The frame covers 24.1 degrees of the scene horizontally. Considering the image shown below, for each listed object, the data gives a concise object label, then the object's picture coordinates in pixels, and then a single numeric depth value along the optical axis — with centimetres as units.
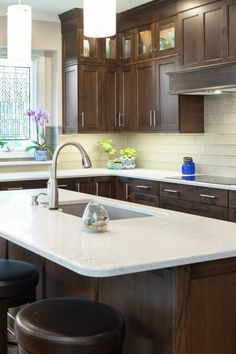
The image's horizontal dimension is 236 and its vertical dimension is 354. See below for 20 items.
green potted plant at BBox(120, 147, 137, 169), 620
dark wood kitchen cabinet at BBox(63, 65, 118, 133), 596
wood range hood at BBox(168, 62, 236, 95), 443
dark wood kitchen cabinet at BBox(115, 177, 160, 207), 530
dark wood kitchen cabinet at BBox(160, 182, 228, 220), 445
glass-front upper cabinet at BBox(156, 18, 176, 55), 541
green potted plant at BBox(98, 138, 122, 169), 618
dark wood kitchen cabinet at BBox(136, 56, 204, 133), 541
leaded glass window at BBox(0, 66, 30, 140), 609
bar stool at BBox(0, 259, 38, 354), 267
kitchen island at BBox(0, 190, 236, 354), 195
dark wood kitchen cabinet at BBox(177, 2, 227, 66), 468
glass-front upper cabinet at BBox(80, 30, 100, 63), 594
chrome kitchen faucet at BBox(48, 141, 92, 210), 293
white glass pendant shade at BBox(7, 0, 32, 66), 344
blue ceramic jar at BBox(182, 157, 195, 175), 551
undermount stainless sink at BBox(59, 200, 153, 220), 328
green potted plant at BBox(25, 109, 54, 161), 605
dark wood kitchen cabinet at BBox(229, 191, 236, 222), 431
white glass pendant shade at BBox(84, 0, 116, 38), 284
